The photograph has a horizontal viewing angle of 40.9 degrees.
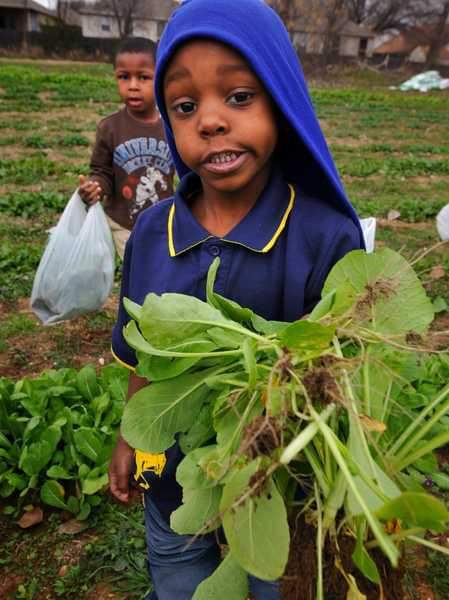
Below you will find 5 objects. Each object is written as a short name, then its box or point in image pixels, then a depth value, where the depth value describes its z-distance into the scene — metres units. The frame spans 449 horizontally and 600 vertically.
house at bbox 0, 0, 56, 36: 37.96
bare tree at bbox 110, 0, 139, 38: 41.62
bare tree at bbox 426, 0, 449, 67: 37.16
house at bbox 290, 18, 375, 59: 34.66
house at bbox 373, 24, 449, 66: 41.28
